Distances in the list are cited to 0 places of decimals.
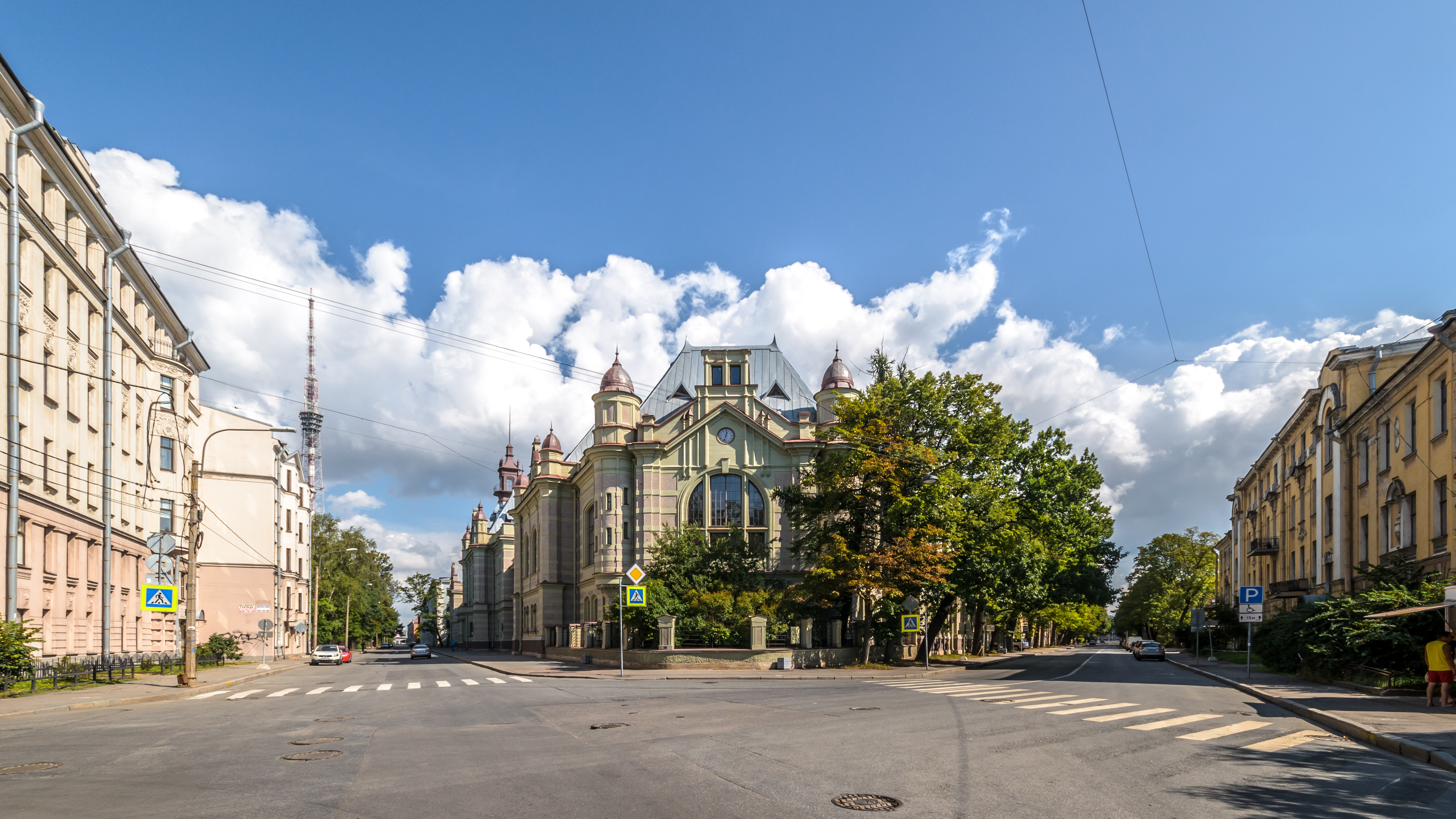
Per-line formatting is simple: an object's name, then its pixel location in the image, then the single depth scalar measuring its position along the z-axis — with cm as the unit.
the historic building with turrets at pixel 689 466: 5259
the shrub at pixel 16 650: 2341
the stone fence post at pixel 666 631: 3868
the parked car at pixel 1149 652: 5425
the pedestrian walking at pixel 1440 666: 1775
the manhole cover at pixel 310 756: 1159
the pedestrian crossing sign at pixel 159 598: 2709
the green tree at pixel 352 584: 8506
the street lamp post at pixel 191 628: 2722
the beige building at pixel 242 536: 5975
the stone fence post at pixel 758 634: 3694
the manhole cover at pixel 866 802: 857
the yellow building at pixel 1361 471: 2742
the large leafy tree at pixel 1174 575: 8644
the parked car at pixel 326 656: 5488
